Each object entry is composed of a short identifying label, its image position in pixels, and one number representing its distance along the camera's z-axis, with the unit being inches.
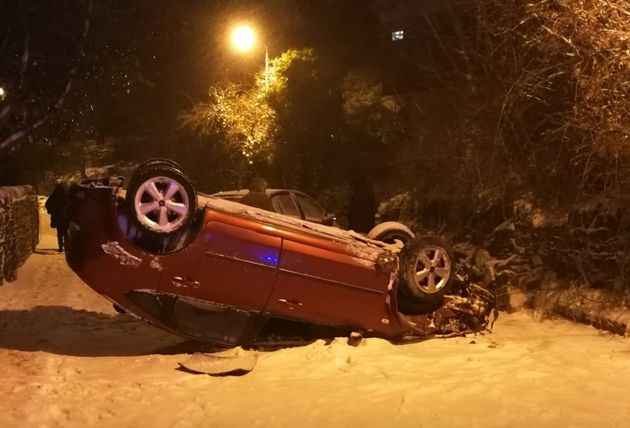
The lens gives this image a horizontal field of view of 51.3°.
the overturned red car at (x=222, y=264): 240.2
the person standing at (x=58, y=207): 544.1
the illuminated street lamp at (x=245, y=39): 689.0
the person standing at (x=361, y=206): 742.5
